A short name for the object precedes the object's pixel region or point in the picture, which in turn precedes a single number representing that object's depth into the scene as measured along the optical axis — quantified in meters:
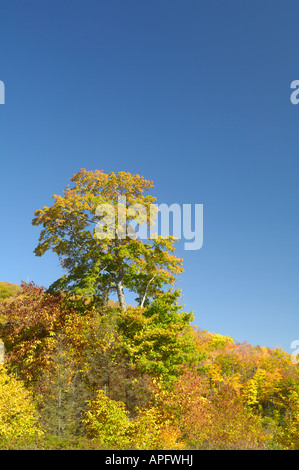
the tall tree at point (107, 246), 29.64
